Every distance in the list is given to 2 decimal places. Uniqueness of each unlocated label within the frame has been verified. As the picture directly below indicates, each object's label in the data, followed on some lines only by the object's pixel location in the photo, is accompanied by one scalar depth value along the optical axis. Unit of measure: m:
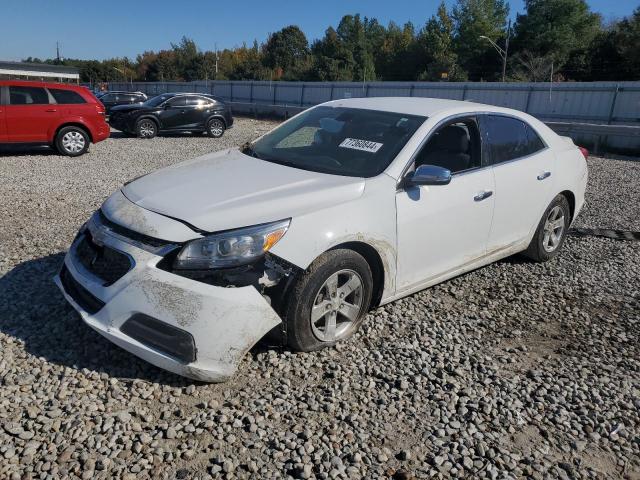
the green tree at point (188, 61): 89.05
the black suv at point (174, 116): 16.94
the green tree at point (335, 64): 69.94
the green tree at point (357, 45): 71.62
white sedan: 2.99
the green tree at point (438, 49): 63.03
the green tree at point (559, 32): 53.50
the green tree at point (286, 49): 89.81
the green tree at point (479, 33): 61.13
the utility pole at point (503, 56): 50.08
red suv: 11.34
